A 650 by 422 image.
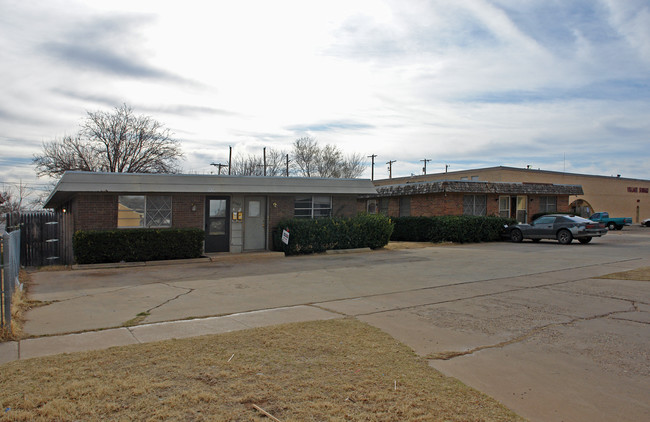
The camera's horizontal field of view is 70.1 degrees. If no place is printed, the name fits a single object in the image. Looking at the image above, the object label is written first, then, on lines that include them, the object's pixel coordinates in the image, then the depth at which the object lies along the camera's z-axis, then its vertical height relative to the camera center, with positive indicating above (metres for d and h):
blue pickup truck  37.25 -1.05
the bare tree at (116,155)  37.91 +4.02
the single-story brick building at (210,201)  14.77 +0.08
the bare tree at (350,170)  57.81 +4.56
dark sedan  21.97 -1.02
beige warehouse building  41.64 +2.39
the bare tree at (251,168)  55.94 +4.40
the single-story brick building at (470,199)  24.73 +0.49
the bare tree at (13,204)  39.73 -0.22
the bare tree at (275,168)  56.64 +4.51
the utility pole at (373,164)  64.04 +5.81
